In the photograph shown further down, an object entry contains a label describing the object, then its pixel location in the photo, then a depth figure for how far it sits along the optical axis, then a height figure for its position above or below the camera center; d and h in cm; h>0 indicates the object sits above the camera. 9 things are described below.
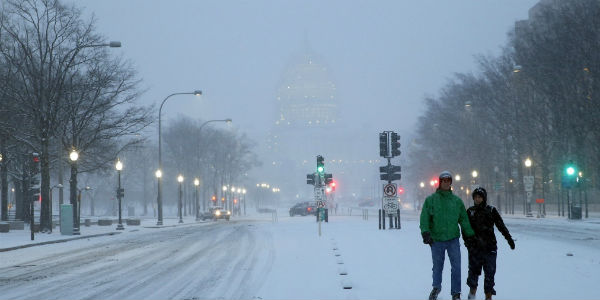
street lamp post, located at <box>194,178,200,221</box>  6727 -210
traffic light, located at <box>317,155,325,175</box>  3434 +80
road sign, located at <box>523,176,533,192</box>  5166 -11
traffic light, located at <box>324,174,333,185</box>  4378 +38
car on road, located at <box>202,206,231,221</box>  7350 -277
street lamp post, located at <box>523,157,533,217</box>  5475 -130
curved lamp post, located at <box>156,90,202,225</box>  5236 -102
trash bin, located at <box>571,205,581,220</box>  4609 -193
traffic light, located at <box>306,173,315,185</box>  4025 +31
